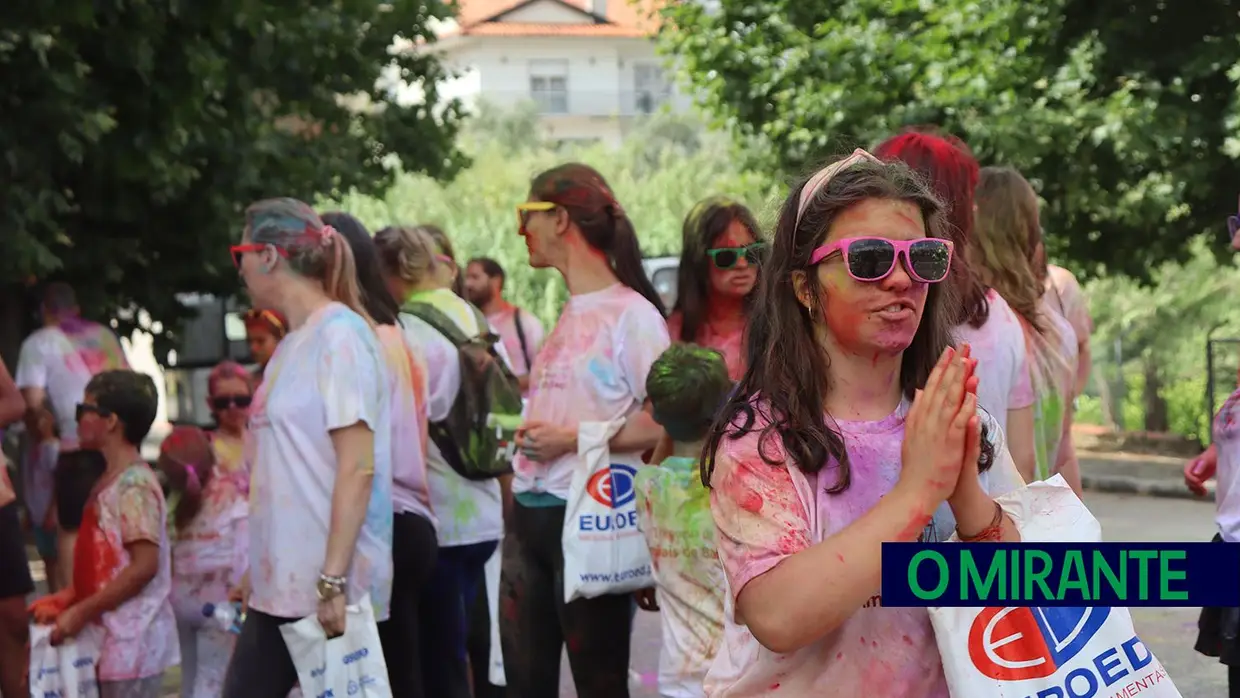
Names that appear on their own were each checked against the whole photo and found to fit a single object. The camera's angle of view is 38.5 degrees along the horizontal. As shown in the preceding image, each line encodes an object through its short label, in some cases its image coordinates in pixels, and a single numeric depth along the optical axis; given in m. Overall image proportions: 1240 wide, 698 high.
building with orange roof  79.88
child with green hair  4.73
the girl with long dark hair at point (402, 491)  5.46
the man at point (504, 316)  10.16
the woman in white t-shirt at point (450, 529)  6.16
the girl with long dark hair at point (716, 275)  5.73
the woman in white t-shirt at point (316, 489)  4.72
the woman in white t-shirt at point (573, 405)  5.38
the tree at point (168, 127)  9.75
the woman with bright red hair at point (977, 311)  4.23
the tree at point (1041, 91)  15.12
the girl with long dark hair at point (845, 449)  2.30
